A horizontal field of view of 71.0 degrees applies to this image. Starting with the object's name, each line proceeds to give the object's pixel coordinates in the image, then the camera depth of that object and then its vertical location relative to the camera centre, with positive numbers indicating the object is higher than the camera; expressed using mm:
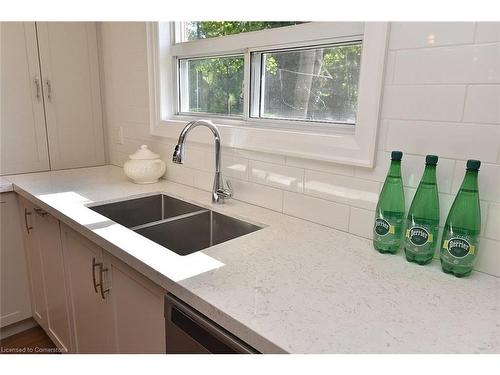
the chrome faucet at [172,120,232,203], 1334 -257
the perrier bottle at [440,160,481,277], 857 -285
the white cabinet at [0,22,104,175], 1909 +27
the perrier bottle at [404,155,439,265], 929 -288
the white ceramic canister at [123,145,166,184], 1791 -315
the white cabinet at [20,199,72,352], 1596 -827
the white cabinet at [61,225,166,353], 1039 -669
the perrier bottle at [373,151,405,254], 992 -286
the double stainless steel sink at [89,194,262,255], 1367 -483
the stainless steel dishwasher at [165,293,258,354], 741 -514
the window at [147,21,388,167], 1115 +96
